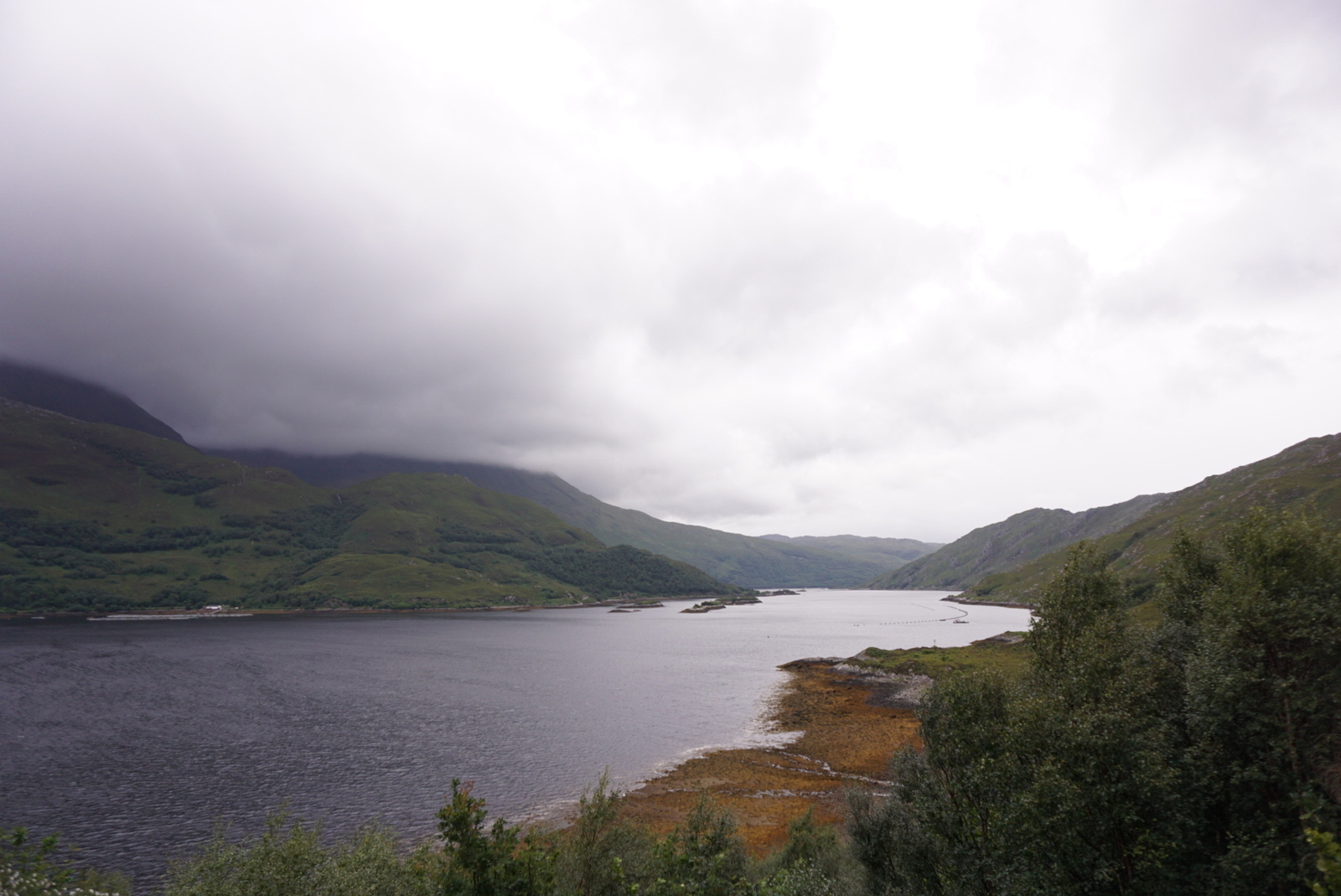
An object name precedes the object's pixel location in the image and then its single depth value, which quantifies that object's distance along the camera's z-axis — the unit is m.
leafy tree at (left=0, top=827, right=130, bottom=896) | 18.20
